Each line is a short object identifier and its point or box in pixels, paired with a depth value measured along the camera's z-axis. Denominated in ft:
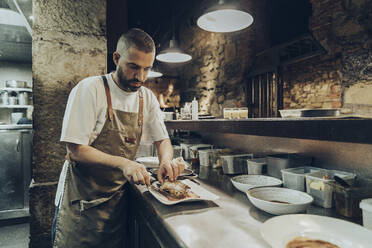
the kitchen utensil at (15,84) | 18.34
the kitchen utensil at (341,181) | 3.44
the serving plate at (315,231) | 2.68
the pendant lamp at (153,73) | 19.02
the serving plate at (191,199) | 3.96
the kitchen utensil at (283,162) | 5.04
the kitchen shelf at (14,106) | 17.44
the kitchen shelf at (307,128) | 2.56
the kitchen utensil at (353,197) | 3.39
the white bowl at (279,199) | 3.38
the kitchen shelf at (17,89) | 17.93
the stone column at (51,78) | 7.00
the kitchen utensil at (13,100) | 18.14
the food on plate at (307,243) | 2.73
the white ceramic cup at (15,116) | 18.55
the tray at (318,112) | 4.34
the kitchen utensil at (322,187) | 3.71
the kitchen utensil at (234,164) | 6.26
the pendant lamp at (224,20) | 9.03
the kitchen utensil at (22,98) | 18.78
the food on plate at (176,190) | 4.15
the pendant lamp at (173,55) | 13.46
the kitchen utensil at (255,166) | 5.58
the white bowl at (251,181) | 4.58
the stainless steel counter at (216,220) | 2.85
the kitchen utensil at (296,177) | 4.34
